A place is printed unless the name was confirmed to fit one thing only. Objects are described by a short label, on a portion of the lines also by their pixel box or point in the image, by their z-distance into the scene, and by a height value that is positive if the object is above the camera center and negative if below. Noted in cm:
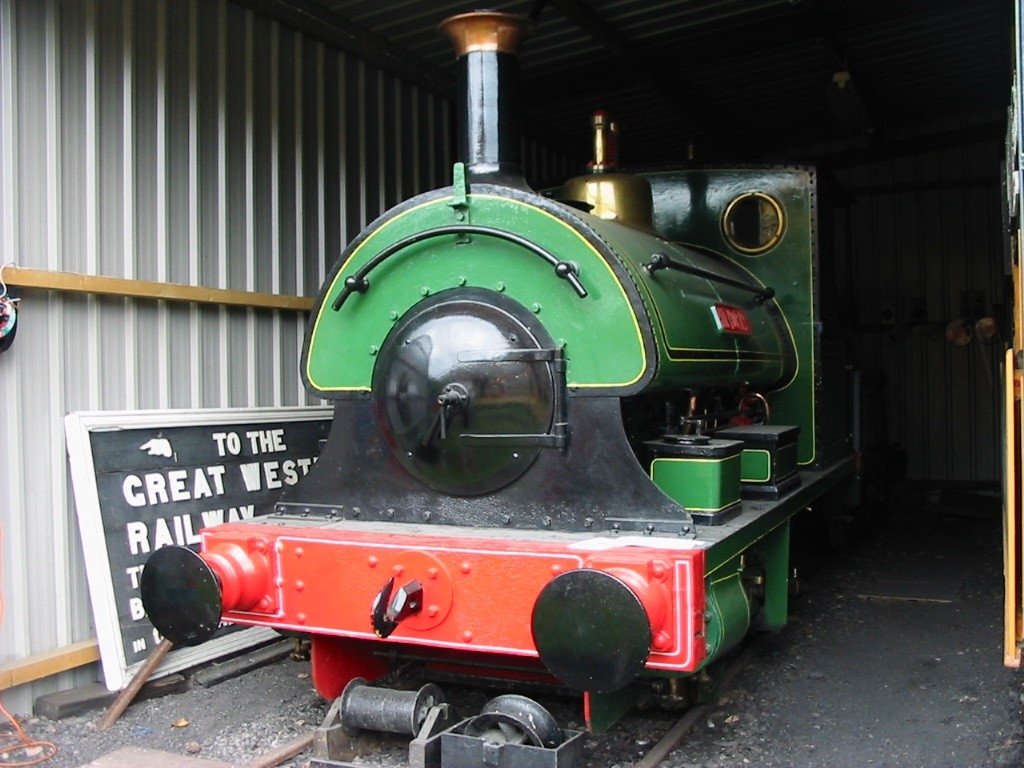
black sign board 389 -43
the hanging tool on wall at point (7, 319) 361 +27
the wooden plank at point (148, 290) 375 +44
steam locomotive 278 -28
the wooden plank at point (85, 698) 377 -120
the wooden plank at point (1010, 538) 299 -48
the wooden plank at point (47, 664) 367 -105
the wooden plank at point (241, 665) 420 -121
